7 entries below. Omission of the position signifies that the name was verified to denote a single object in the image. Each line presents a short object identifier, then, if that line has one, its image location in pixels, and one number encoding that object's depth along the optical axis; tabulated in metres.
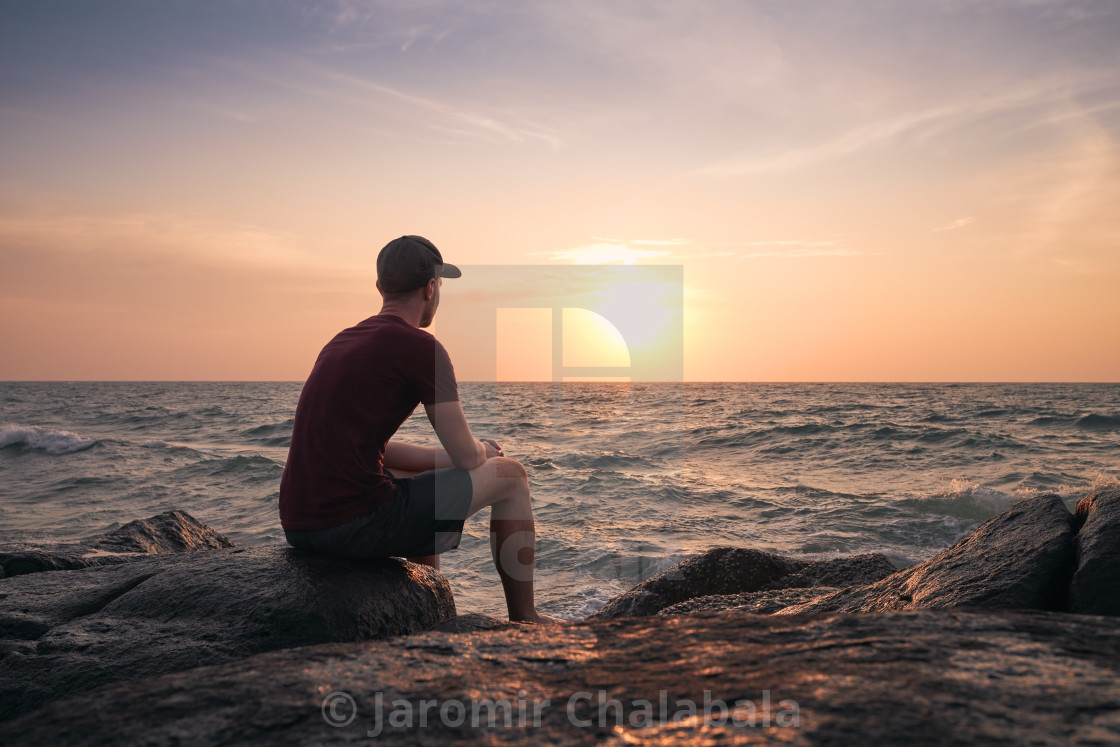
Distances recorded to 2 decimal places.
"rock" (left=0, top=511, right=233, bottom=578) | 4.10
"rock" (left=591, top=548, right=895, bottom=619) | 4.95
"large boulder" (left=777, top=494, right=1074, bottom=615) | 2.54
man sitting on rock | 2.87
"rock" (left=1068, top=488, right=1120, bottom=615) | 2.34
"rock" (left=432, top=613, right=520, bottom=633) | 2.95
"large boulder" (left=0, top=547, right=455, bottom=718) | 2.40
